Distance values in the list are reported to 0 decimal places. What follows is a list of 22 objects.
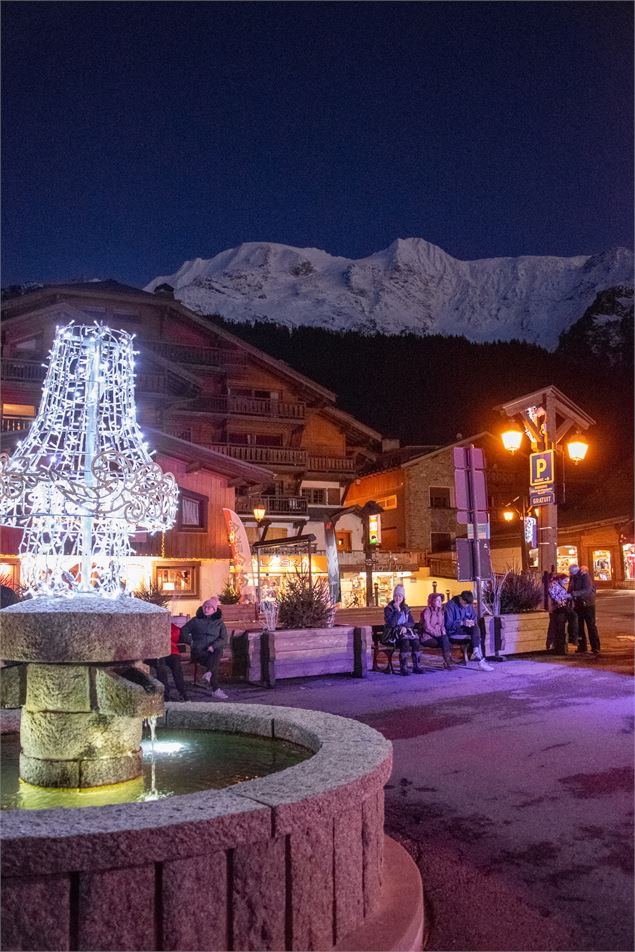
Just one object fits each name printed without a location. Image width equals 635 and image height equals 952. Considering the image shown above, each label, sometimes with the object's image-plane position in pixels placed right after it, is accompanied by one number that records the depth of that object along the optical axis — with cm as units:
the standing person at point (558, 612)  1620
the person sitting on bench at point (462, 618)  1492
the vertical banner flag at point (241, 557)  2728
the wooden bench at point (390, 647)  1425
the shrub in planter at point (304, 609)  1411
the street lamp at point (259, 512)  3162
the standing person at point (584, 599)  1586
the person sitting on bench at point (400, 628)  1412
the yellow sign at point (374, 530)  3497
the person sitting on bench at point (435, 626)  1449
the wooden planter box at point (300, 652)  1309
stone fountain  303
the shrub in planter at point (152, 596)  1798
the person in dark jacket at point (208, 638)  1202
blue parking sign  1955
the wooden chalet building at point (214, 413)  3017
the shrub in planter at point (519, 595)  1709
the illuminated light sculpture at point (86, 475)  563
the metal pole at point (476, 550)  1505
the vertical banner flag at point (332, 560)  2466
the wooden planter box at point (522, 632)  1593
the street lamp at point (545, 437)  1969
